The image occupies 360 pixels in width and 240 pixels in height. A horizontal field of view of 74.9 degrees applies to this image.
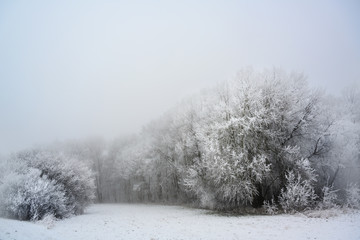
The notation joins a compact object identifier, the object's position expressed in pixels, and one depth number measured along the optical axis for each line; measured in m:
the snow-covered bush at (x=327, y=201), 20.08
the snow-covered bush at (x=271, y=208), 20.28
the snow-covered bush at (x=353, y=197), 20.95
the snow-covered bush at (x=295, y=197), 19.58
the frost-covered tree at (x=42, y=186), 19.86
